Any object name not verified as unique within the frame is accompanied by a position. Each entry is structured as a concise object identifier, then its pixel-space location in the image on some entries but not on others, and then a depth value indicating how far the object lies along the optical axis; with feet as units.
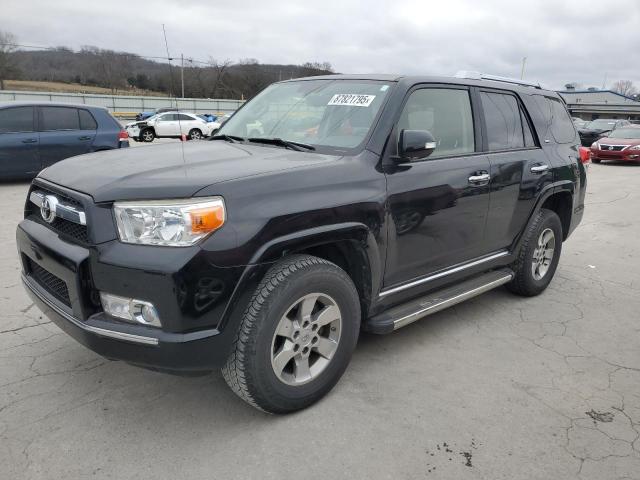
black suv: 7.68
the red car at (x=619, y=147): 58.59
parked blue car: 30.68
